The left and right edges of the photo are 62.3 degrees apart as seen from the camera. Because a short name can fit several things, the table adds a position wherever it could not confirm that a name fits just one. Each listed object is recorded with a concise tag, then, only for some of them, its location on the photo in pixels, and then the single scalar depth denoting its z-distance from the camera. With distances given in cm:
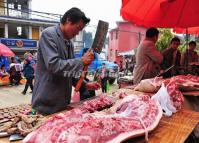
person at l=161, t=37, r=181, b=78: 413
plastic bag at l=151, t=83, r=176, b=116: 177
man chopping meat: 162
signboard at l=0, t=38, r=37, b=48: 2037
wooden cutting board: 131
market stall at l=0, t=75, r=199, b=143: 127
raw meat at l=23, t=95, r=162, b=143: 114
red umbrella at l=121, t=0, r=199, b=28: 275
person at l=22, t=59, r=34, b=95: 873
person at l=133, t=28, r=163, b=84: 322
